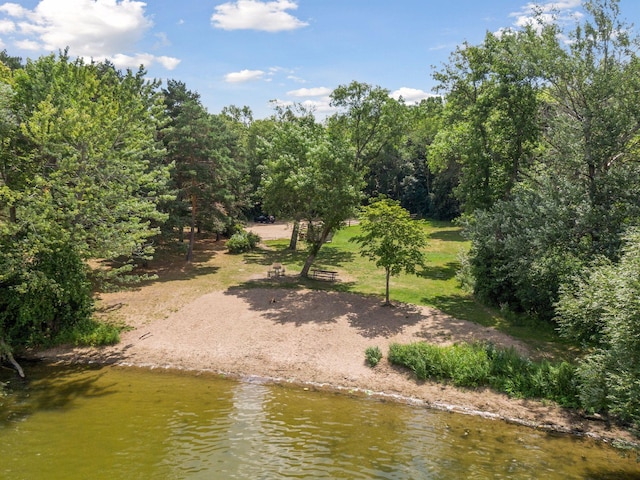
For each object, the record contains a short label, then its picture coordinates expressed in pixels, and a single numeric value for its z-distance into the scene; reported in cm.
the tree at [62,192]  1825
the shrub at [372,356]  1902
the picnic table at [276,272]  3070
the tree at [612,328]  1169
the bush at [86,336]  2100
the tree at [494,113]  2583
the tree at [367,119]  3416
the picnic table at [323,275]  3023
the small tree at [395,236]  2291
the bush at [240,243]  3966
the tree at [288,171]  2723
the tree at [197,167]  3316
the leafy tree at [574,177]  1939
